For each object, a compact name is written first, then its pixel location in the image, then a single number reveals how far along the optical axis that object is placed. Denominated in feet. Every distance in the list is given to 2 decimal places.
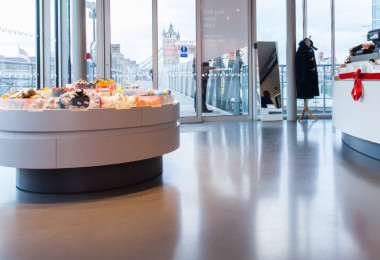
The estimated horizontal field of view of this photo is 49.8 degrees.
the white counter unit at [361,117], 15.58
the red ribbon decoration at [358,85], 16.60
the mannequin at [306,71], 31.50
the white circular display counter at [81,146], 11.12
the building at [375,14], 34.37
